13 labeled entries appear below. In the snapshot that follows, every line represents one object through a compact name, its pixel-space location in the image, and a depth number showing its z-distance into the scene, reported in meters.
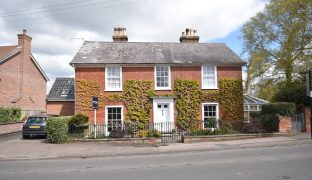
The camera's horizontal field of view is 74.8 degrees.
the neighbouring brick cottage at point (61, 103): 22.49
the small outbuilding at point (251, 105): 20.85
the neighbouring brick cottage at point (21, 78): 22.06
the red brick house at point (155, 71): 15.90
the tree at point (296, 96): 15.37
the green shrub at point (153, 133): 13.22
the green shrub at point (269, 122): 13.28
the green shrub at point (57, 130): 12.44
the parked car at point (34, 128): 14.85
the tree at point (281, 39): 17.92
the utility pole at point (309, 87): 12.12
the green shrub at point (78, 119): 13.75
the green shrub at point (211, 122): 13.54
